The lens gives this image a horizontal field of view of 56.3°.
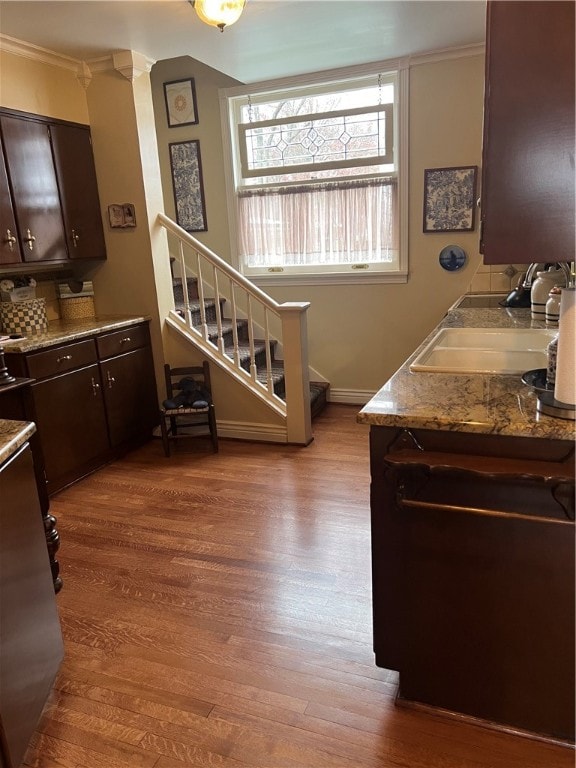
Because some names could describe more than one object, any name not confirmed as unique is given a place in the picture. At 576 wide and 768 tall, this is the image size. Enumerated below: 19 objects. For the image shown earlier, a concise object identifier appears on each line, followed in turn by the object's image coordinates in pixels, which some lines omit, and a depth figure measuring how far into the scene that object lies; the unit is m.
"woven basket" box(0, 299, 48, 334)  3.25
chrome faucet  3.00
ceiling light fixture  2.47
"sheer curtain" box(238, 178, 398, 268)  4.24
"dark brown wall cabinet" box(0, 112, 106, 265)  3.14
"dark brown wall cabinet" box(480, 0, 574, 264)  1.09
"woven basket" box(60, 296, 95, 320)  3.85
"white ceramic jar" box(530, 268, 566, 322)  2.58
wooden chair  3.62
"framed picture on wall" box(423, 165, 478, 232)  3.92
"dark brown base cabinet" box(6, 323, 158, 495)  3.07
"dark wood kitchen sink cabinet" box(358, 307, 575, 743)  1.32
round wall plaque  4.04
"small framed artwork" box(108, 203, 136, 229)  3.71
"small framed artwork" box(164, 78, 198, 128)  4.51
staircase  4.12
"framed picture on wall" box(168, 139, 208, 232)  4.65
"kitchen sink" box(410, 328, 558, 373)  2.12
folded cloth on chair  3.63
